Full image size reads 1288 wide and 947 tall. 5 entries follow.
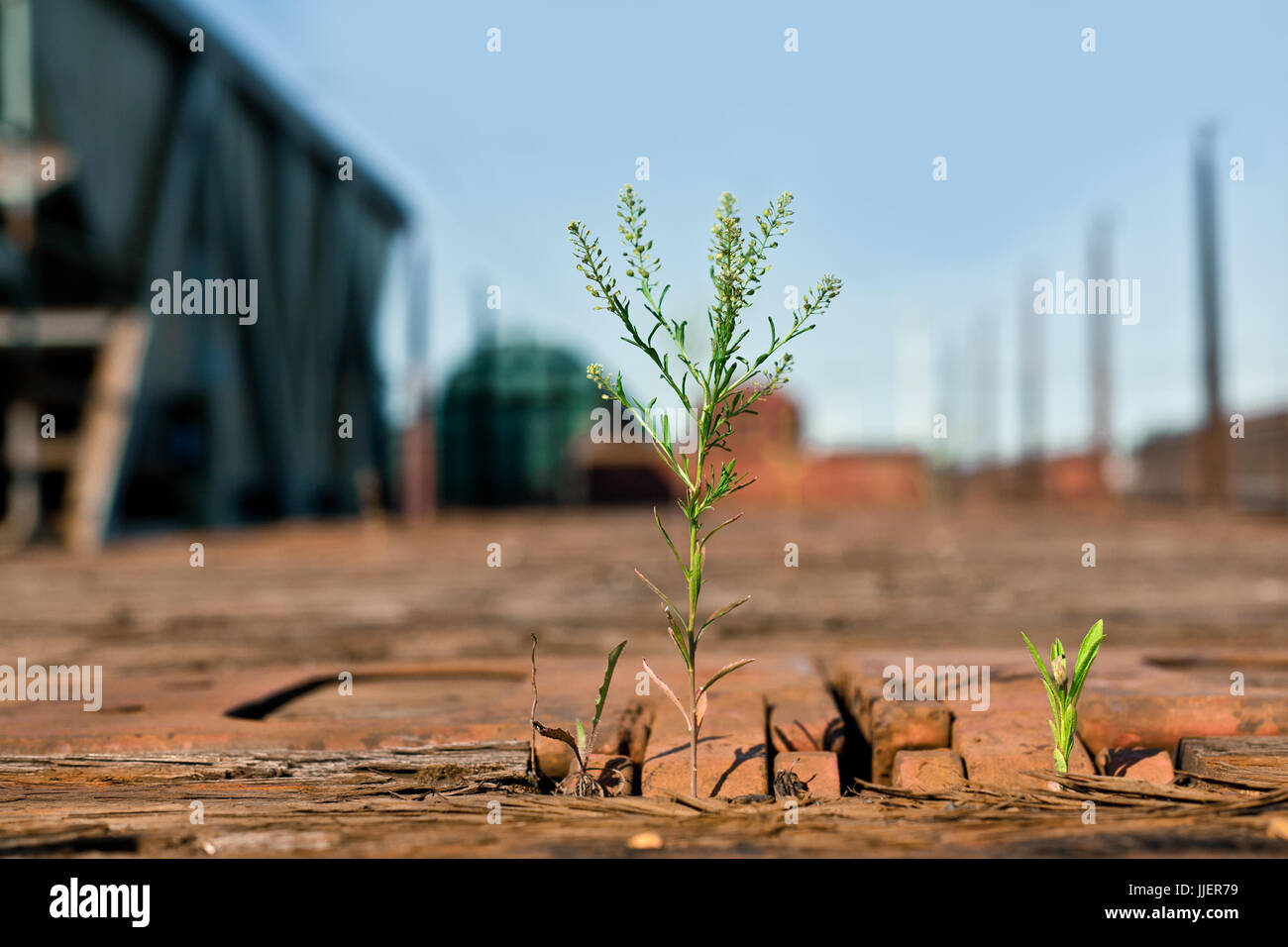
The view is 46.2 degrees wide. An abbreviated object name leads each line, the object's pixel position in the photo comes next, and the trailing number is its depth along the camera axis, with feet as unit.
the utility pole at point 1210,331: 32.24
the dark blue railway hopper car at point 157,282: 24.56
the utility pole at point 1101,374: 56.86
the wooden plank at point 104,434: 23.61
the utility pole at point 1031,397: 70.52
